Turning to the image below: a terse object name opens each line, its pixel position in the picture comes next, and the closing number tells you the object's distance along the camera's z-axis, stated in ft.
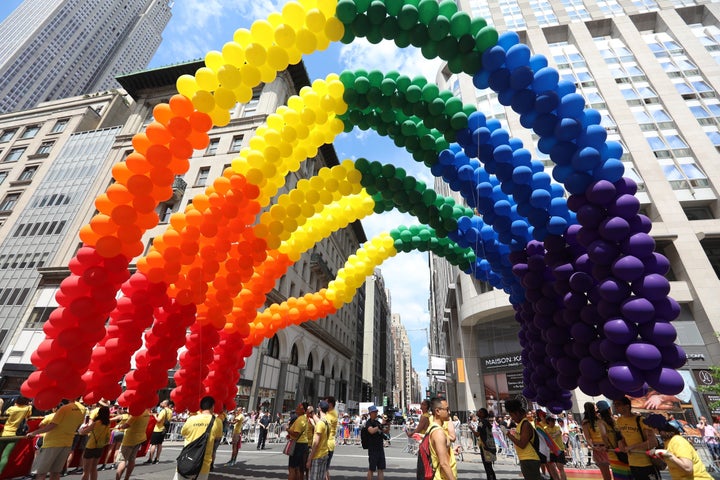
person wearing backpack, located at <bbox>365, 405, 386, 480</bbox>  23.36
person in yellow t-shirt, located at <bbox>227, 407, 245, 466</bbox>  32.89
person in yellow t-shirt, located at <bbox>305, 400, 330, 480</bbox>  19.99
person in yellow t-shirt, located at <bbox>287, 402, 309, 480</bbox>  20.70
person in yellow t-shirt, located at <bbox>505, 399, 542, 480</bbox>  17.80
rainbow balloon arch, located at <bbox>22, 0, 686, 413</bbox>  15.40
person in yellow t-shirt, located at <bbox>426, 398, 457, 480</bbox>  11.70
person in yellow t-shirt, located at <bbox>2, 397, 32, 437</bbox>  23.73
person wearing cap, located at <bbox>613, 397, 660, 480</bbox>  15.26
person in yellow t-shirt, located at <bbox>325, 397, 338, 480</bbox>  22.34
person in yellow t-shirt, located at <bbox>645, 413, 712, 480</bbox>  12.89
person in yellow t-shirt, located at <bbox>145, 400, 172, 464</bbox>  30.27
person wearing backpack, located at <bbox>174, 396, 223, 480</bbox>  13.66
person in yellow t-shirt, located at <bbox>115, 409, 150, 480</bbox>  21.02
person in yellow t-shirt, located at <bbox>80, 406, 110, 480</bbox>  19.62
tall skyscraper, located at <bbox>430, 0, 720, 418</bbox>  71.36
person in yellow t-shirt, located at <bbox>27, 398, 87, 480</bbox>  17.16
